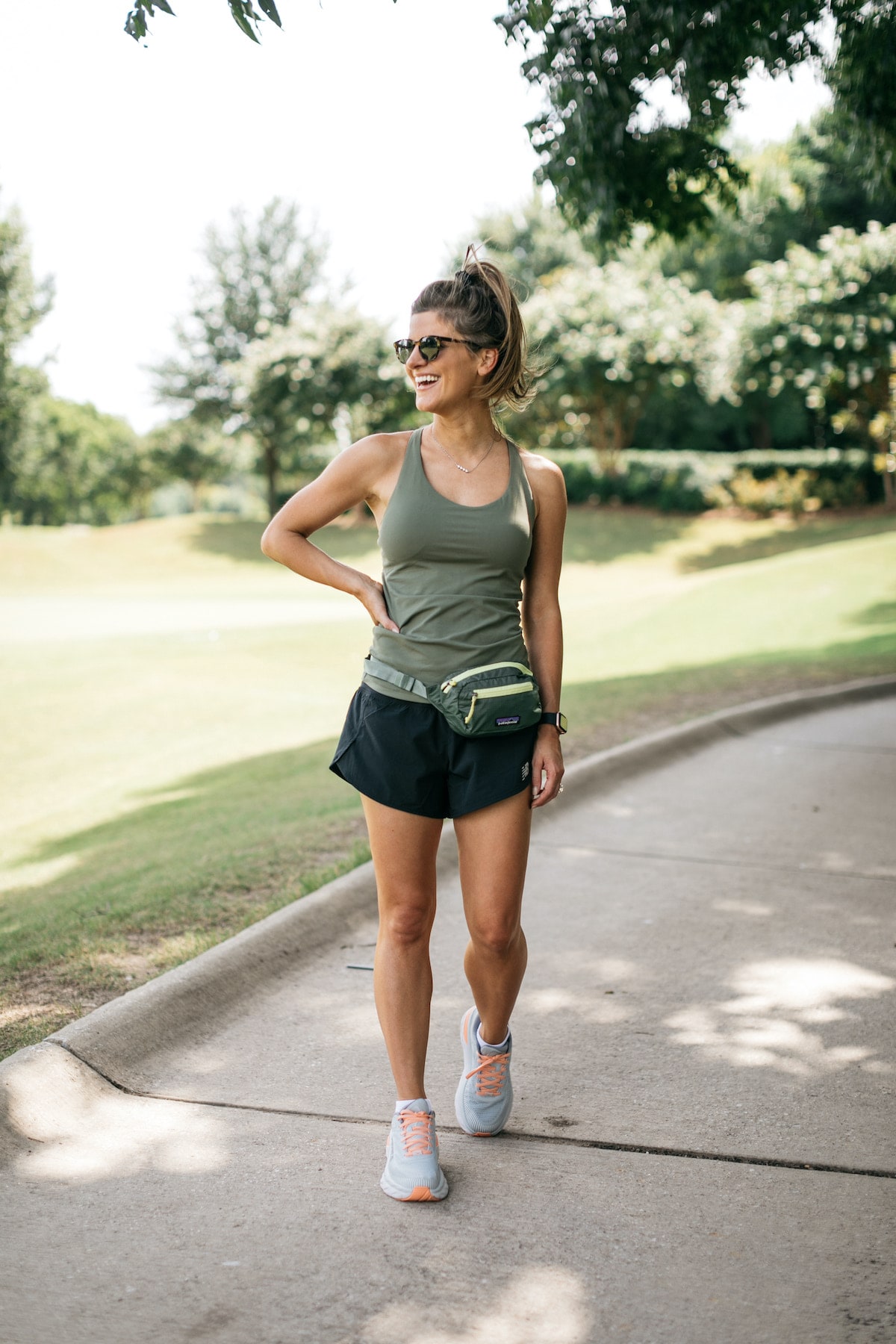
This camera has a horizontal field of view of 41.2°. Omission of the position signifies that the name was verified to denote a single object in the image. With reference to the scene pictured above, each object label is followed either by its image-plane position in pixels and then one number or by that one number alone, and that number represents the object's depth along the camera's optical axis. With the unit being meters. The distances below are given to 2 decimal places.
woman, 2.95
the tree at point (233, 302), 51.84
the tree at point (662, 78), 7.04
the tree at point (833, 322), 29.00
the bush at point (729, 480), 32.31
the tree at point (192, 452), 63.12
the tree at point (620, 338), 34.62
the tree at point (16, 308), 44.50
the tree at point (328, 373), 41.59
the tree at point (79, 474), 76.94
